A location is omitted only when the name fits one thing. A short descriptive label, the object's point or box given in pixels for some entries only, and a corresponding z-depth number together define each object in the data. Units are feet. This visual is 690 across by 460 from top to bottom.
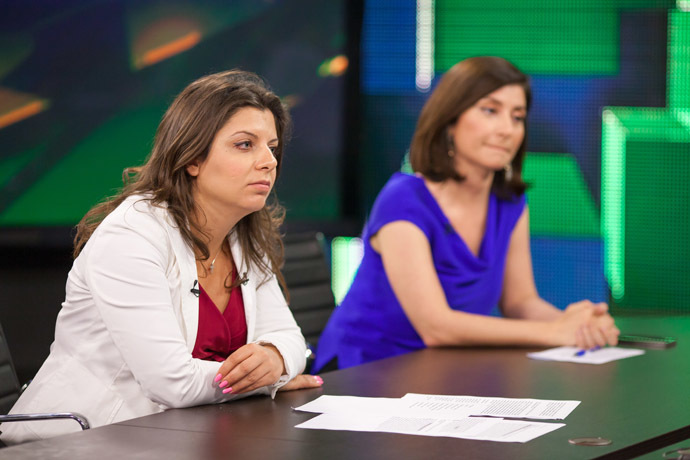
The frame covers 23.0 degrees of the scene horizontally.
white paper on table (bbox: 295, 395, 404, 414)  11.00
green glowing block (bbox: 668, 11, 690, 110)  27.33
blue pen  15.31
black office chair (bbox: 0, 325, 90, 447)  13.17
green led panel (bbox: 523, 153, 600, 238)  28.50
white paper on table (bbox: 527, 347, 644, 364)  14.77
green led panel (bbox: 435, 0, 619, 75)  28.14
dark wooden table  9.10
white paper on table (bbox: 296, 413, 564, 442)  9.67
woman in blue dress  16.61
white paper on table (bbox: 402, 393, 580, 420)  10.72
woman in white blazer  11.40
